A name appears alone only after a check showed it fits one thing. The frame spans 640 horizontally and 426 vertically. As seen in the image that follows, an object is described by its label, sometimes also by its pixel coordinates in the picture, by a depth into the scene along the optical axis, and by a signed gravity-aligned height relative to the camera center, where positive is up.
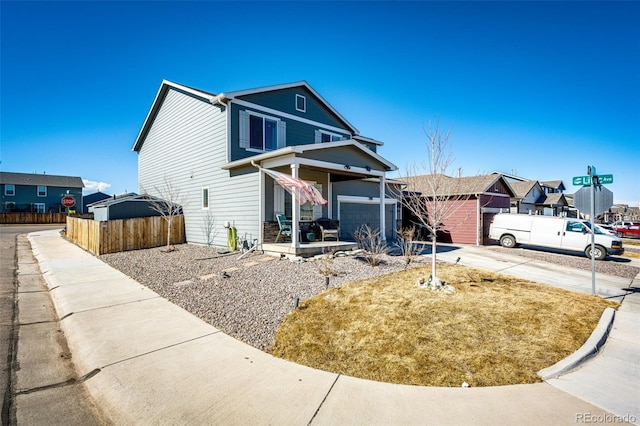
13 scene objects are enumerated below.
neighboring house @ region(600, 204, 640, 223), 47.78 +0.45
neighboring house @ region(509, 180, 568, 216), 28.28 +1.72
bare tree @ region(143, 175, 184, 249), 15.09 +0.81
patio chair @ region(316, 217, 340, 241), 10.77 -0.50
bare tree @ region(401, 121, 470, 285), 6.40 +1.20
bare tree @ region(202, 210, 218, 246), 13.19 -0.60
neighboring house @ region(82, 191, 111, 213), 44.47 +2.55
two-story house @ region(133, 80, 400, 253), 10.99 +2.29
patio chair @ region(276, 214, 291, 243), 10.97 -0.44
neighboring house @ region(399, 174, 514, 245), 16.20 +0.49
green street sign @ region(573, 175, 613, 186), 6.57 +0.85
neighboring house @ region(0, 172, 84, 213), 37.09 +2.87
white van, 12.33 -0.85
